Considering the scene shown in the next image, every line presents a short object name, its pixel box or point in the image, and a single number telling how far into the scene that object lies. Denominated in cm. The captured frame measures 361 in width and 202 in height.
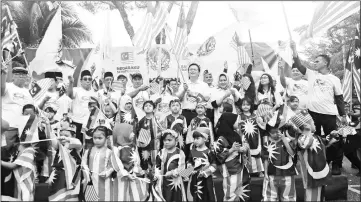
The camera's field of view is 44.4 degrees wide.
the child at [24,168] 485
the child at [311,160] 512
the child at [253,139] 564
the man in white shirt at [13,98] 507
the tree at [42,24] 1661
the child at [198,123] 574
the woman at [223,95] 626
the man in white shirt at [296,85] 653
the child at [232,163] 518
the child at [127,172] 482
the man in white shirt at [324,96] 599
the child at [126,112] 622
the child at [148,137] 583
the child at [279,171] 502
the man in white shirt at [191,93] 645
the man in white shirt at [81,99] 647
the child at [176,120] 596
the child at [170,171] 500
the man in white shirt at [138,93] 650
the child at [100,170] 482
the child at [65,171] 494
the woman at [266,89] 634
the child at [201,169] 503
